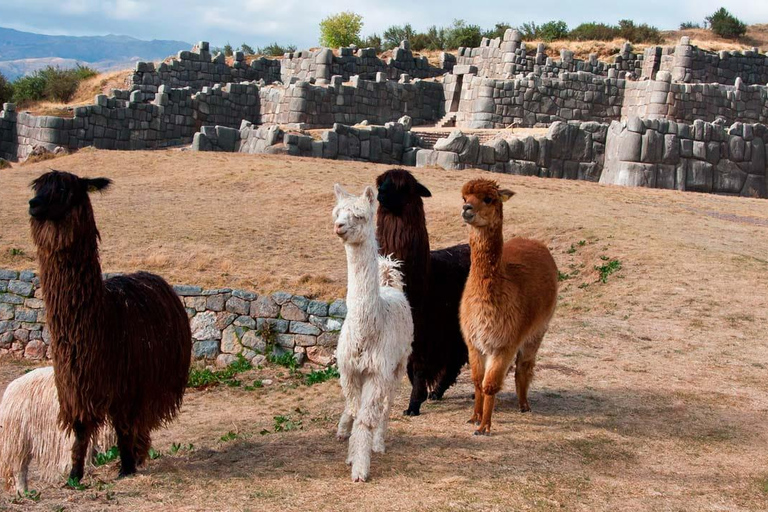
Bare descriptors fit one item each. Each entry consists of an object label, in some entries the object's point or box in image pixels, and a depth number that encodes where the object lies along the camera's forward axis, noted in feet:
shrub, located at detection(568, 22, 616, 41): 145.69
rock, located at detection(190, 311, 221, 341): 34.60
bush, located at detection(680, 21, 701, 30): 187.32
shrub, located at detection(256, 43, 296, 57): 146.24
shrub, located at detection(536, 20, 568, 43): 150.83
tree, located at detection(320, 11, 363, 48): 149.28
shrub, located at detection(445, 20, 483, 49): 152.76
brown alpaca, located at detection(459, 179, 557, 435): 21.42
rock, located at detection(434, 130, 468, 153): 70.90
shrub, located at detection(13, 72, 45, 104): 119.44
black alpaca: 23.61
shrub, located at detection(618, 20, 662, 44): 149.89
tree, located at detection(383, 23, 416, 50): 159.63
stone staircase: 97.71
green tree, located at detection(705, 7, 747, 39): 172.04
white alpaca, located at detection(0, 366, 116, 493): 21.75
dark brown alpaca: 18.56
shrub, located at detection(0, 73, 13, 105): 114.21
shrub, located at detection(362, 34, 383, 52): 155.84
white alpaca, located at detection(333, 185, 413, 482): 18.56
